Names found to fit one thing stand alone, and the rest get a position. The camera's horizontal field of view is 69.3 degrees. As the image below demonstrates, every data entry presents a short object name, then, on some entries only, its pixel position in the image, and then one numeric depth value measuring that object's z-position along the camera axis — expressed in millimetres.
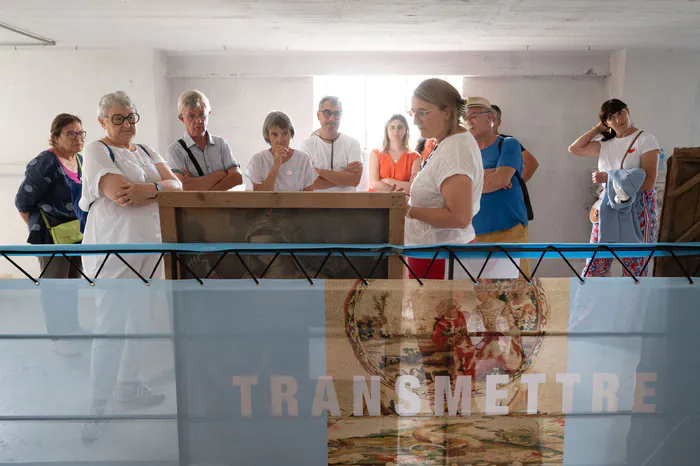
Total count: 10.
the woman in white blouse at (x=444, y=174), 1707
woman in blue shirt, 2971
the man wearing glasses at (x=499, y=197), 2525
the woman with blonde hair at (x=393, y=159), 4301
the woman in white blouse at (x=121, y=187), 2055
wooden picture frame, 1386
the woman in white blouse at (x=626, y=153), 3291
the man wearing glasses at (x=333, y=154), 3543
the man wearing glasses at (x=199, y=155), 2775
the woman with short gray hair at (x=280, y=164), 2939
